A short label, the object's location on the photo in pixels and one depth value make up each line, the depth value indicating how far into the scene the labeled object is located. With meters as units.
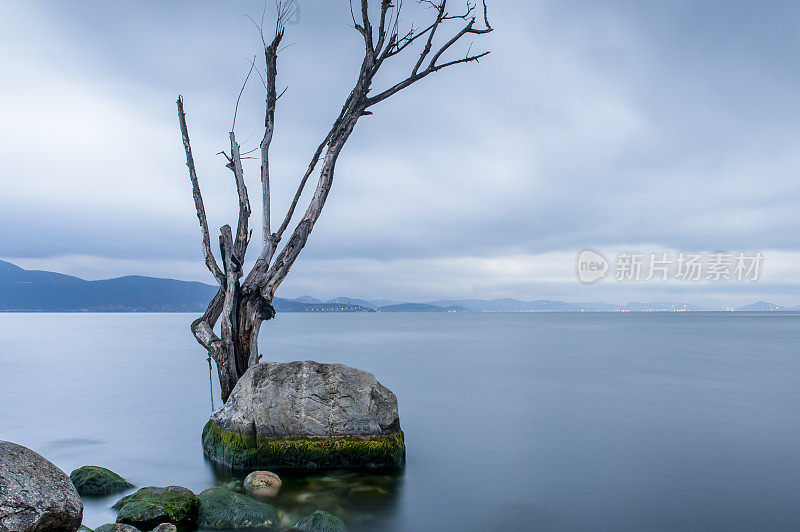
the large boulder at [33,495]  3.60
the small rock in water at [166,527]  4.74
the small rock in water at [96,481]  6.14
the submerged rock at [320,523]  4.95
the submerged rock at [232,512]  5.18
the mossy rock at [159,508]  5.00
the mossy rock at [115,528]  4.53
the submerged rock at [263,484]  5.98
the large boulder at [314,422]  6.68
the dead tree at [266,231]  8.41
